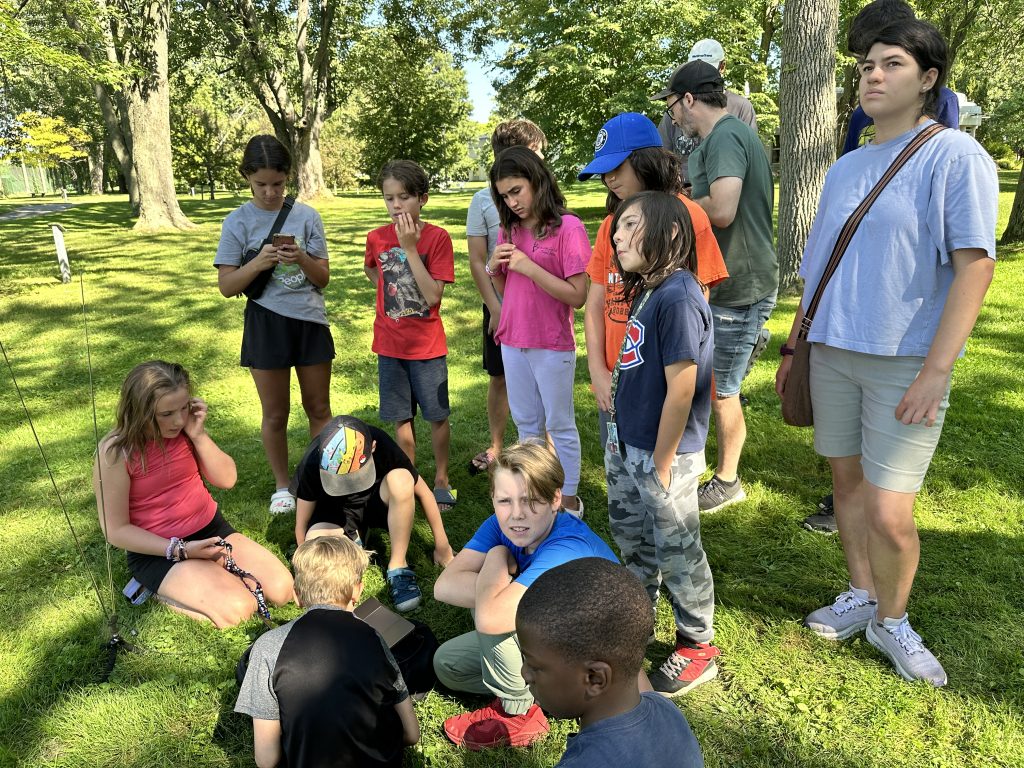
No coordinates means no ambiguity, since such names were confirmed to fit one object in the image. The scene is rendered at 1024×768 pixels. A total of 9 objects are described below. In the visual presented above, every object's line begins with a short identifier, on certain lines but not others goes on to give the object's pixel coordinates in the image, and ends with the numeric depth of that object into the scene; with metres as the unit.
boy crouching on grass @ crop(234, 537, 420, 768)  1.94
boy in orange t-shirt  2.63
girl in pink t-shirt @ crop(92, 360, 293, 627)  2.99
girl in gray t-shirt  3.63
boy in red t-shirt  3.64
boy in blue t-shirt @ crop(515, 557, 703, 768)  1.38
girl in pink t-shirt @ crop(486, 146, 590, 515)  3.17
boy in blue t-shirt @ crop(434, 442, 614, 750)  2.20
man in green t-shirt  3.14
